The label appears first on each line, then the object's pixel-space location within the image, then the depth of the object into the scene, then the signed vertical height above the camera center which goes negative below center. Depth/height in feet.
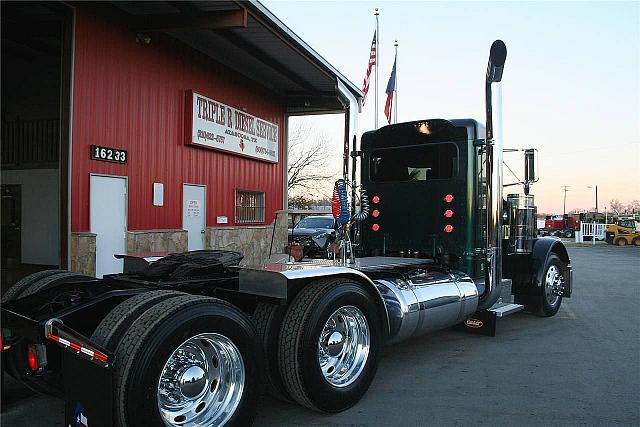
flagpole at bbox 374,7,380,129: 62.13 +21.93
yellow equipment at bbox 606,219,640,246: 113.19 -2.86
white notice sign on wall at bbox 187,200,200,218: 38.21 +0.71
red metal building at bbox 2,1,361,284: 29.22 +6.76
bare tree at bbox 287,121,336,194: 124.47 +10.24
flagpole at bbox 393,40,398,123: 64.70 +13.65
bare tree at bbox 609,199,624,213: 420.81 +11.83
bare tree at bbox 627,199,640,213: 375.66 +10.61
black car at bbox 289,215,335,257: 44.14 -1.22
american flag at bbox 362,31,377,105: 58.53 +18.58
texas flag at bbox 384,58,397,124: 59.97 +15.48
